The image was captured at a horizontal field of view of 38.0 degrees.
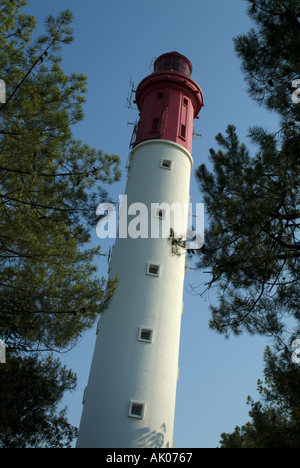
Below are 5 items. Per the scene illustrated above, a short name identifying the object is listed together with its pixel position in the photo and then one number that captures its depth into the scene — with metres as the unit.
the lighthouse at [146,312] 15.30
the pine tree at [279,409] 7.52
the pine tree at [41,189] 8.91
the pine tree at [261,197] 7.88
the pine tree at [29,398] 12.66
